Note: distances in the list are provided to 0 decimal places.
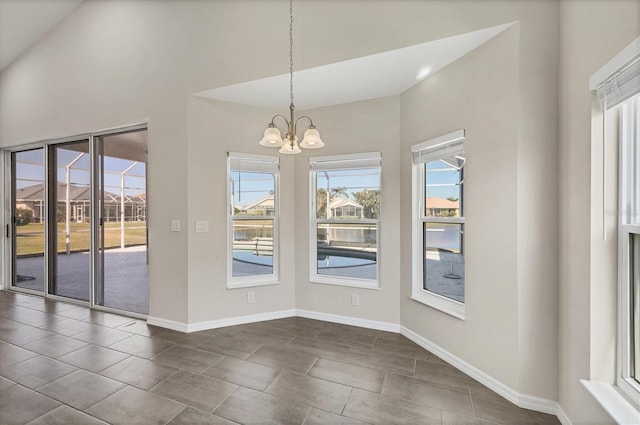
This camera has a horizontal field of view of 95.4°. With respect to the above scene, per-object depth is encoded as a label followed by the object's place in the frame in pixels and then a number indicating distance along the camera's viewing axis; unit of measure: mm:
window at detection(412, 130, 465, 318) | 2619
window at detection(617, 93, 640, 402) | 1453
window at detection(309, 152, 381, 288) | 3400
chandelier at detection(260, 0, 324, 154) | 2160
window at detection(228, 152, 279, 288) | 3516
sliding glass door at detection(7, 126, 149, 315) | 3799
